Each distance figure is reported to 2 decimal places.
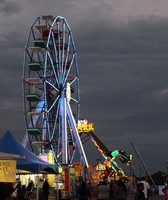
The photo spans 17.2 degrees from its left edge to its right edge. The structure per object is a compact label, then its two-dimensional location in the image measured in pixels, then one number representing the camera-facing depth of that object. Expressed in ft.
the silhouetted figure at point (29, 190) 75.33
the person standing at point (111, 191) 81.35
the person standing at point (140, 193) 49.21
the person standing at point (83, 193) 75.41
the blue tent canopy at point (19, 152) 61.57
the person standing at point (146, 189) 53.10
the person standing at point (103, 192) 64.08
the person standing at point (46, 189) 79.81
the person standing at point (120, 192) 58.39
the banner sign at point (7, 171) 43.01
